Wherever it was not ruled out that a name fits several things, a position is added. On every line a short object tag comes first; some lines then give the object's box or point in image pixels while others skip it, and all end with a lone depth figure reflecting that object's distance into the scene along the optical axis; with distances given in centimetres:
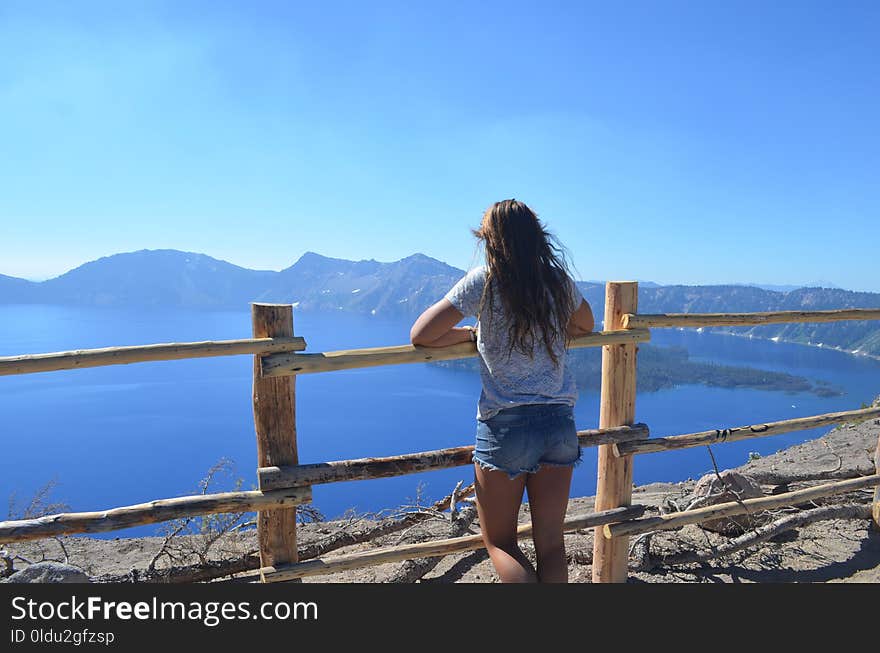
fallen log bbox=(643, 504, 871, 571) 369
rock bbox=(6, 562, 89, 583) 319
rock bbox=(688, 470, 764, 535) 405
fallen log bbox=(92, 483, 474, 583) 333
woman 188
